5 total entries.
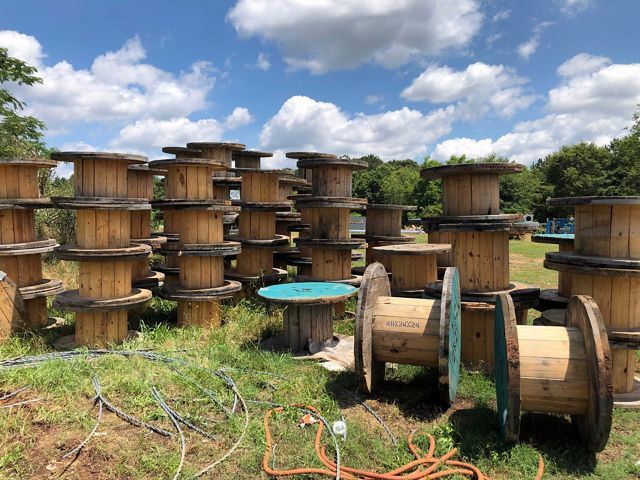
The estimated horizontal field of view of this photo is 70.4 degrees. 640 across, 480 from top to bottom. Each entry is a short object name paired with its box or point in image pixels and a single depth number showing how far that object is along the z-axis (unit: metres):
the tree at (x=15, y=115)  14.77
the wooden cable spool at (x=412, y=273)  7.34
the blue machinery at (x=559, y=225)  27.49
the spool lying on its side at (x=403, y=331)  4.19
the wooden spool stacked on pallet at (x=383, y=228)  8.85
